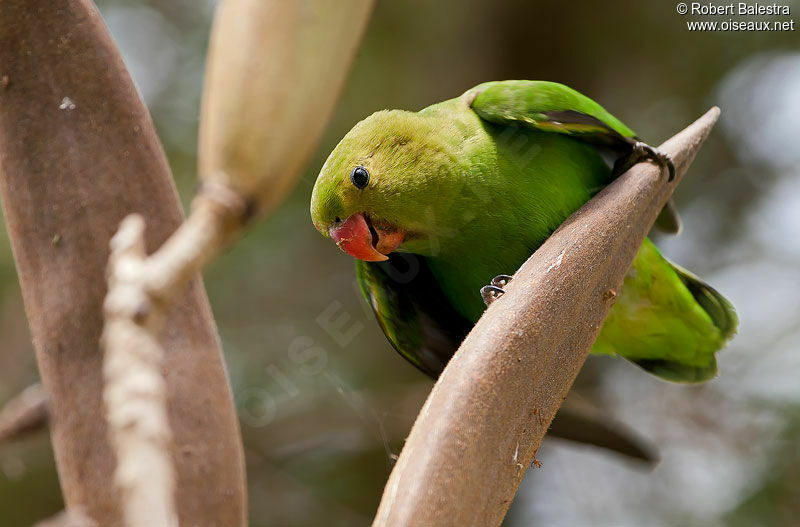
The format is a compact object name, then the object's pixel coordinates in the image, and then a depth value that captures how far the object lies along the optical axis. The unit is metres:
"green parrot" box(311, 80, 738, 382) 2.60
